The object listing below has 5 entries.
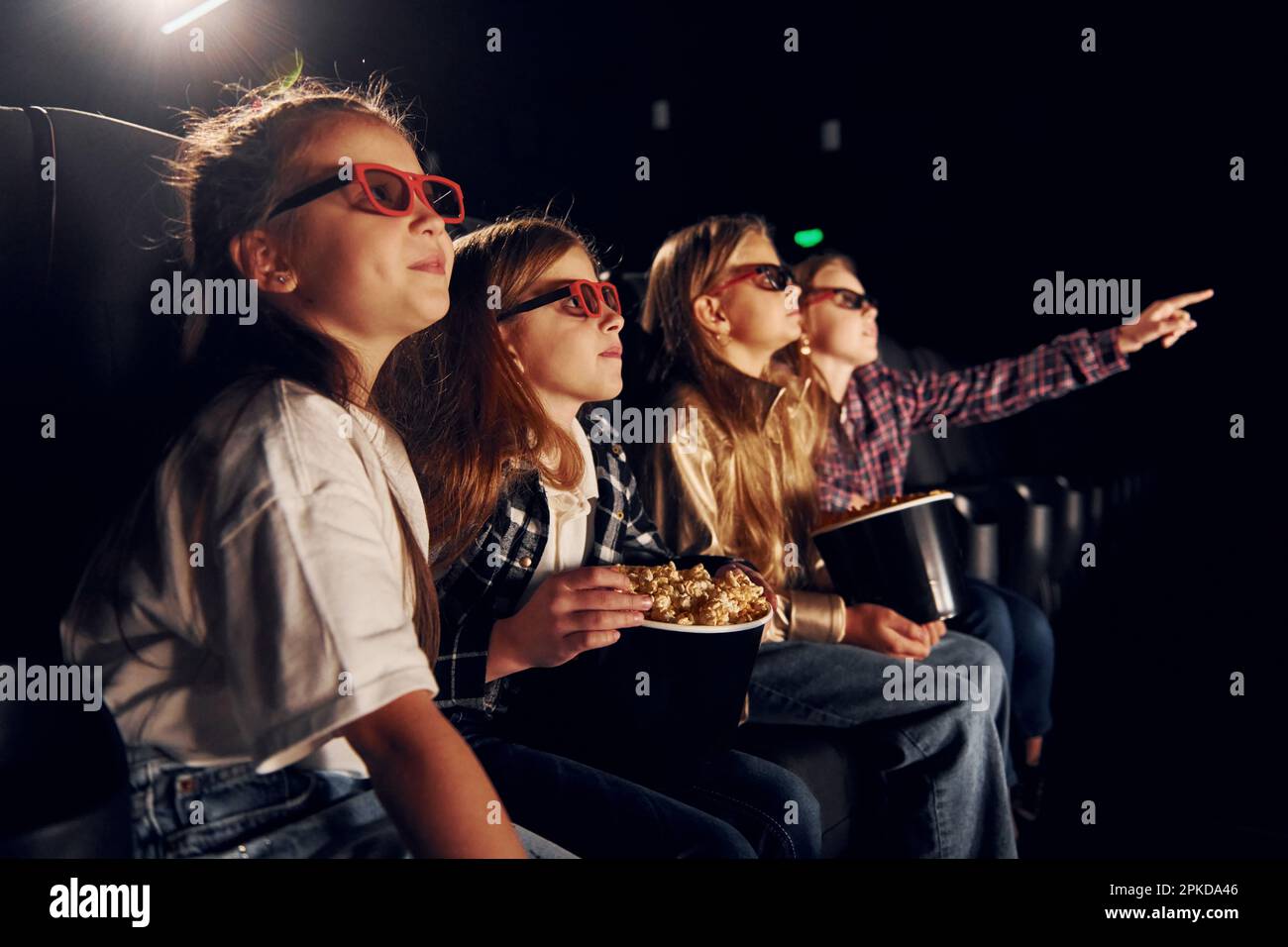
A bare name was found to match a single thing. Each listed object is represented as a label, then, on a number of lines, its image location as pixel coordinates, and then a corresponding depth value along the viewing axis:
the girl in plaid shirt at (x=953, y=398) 1.36
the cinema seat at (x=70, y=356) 0.66
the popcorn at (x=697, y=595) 0.75
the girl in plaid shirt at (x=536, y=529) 0.75
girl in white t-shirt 0.56
